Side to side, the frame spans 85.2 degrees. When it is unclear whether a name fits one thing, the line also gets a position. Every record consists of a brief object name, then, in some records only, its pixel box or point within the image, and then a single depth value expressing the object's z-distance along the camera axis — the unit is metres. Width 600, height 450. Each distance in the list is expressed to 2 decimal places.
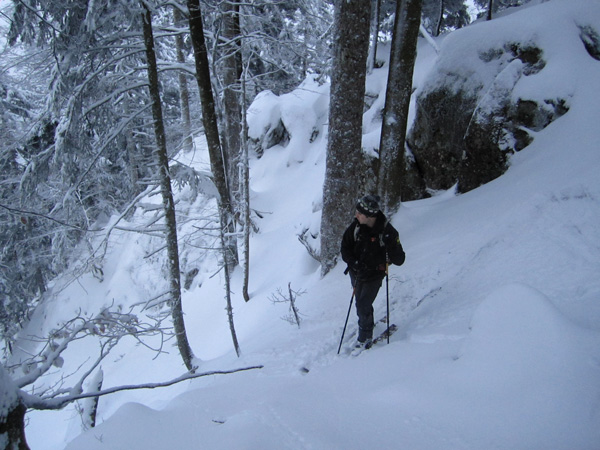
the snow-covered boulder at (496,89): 6.73
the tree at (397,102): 6.44
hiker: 4.34
